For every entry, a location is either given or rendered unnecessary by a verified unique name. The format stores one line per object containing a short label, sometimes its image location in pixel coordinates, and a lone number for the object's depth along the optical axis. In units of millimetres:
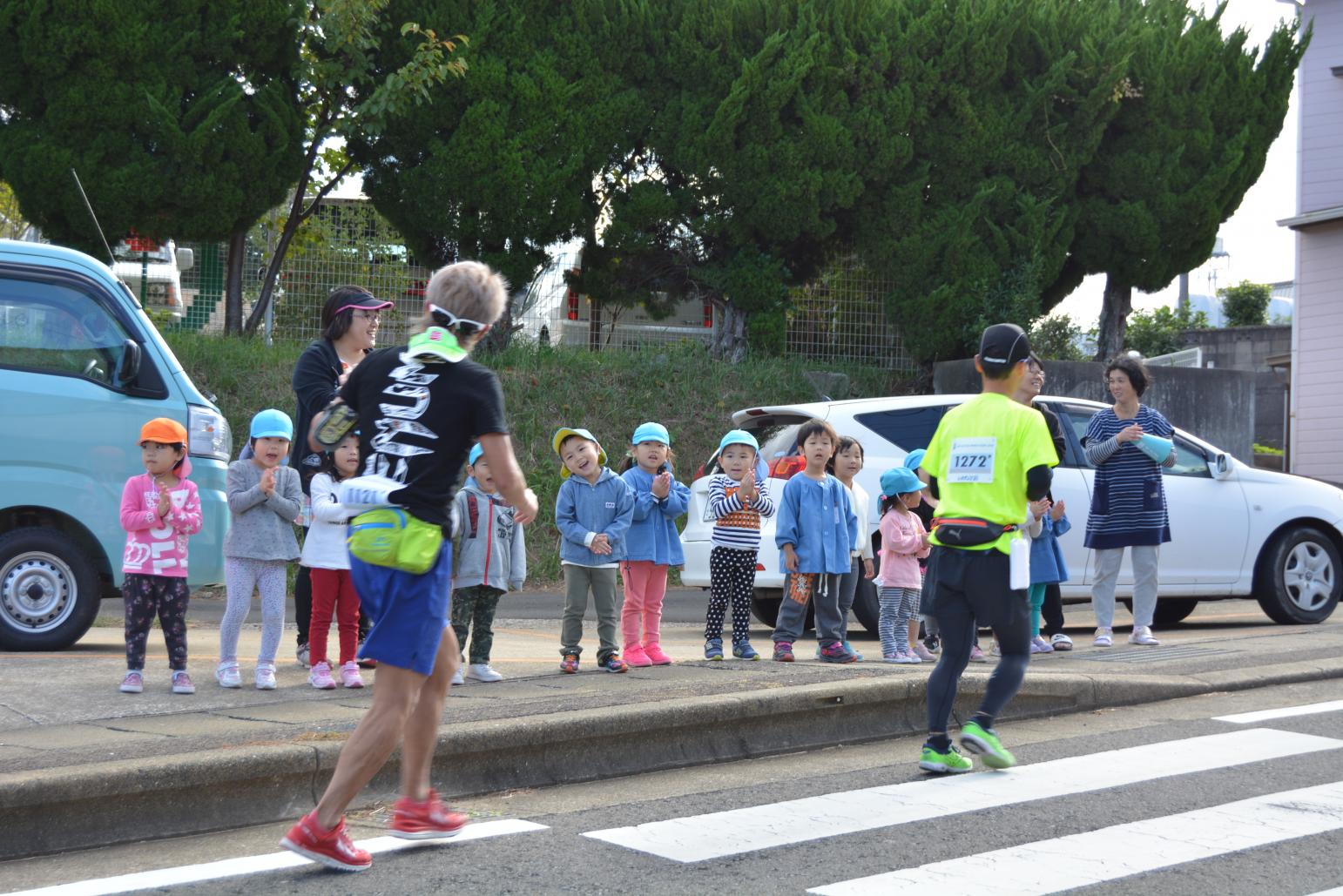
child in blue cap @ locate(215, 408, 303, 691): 6730
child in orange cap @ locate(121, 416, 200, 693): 6664
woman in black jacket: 6609
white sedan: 10352
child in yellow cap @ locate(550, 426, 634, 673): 7273
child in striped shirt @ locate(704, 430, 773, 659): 7812
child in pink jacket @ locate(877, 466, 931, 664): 8297
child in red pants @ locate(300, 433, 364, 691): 6711
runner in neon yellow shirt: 5715
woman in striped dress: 9297
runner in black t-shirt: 4301
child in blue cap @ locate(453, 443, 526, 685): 6883
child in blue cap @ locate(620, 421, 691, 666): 7582
